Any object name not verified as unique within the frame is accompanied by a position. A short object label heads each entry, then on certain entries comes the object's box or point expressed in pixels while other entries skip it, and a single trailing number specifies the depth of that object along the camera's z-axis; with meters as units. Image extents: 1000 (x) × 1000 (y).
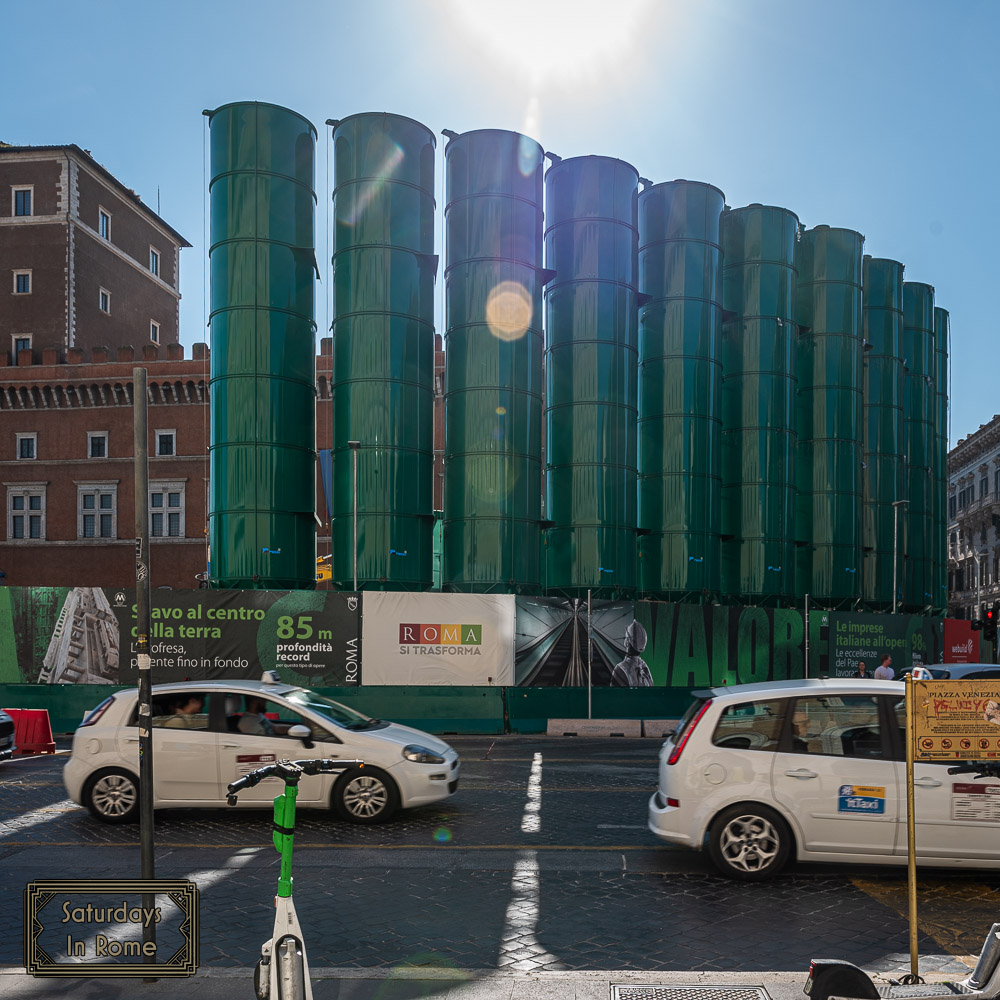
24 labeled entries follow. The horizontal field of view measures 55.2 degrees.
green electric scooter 4.07
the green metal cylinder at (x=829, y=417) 35.94
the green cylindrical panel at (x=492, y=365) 26.53
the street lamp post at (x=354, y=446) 25.07
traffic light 30.03
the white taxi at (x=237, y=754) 9.92
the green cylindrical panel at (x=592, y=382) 28.22
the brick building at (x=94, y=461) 51.09
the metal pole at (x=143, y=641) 5.40
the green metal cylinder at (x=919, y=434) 41.50
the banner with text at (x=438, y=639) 19.69
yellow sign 5.42
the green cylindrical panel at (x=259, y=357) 26.25
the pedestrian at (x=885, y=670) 18.89
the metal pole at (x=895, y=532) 35.19
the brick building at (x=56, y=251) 54.97
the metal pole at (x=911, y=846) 5.01
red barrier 16.16
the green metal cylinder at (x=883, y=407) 38.88
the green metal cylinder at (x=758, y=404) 32.88
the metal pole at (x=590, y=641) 20.51
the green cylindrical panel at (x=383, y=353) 26.19
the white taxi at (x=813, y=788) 7.49
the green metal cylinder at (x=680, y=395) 30.31
